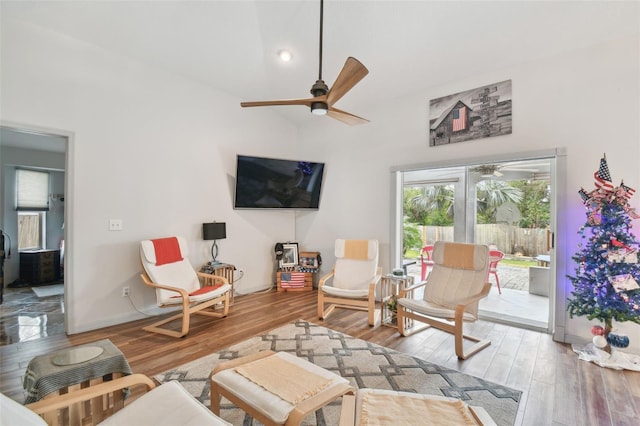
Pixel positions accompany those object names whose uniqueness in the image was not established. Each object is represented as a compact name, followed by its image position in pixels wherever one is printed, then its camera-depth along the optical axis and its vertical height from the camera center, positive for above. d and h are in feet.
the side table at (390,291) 12.09 -3.26
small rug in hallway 16.14 -4.56
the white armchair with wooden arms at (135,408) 4.31 -3.08
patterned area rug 6.81 -4.44
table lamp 14.42 -1.02
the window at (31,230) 19.29 -1.34
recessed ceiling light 13.21 +7.09
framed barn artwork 11.91 +4.29
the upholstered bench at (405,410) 4.52 -3.14
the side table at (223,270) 13.97 -2.76
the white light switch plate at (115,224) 11.86 -0.55
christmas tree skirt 8.60 -4.27
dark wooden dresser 18.08 -3.48
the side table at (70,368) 4.94 -2.81
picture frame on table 17.93 -2.50
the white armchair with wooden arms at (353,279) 12.16 -2.95
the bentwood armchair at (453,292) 9.62 -2.83
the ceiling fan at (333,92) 7.38 +3.42
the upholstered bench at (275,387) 4.89 -3.17
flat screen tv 15.84 +1.67
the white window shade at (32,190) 19.03 +1.30
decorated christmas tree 8.61 -1.42
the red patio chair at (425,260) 15.76 -2.44
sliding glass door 12.17 -0.24
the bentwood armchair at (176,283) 11.05 -2.90
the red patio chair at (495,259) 13.74 -2.03
